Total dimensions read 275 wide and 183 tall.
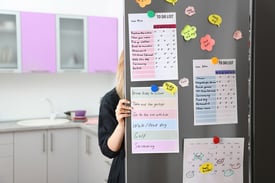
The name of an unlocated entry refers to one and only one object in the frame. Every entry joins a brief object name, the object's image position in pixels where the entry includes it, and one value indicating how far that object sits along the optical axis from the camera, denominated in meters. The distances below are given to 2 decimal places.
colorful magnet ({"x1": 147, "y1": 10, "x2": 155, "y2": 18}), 1.49
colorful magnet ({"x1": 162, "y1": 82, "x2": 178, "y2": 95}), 1.51
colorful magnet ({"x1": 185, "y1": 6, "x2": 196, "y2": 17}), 1.51
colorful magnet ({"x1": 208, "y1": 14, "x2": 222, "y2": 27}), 1.53
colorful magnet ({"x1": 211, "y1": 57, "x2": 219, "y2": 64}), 1.54
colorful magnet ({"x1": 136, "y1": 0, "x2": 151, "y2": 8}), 1.48
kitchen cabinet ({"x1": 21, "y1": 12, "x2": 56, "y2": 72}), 3.88
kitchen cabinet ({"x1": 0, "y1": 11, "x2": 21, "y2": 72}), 3.81
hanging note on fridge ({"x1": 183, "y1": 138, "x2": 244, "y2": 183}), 1.55
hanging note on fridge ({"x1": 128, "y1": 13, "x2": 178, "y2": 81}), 1.50
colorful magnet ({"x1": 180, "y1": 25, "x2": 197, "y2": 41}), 1.52
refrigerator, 1.50
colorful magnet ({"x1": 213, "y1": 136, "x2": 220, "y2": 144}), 1.56
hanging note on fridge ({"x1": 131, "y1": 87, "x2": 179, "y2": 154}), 1.51
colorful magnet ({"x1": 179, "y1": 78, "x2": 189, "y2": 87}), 1.52
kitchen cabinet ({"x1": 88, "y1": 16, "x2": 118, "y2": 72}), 4.24
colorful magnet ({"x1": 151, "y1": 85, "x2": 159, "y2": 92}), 1.50
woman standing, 1.76
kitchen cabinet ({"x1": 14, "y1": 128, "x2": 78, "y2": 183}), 3.73
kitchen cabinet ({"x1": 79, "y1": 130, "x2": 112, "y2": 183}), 3.46
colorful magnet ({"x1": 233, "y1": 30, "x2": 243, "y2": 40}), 1.56
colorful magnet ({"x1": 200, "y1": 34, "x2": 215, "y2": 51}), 1.54
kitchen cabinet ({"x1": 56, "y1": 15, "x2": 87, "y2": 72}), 4.09
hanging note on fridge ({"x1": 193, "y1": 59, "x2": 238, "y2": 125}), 1.54
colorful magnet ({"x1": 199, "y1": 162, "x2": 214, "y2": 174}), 1.56
